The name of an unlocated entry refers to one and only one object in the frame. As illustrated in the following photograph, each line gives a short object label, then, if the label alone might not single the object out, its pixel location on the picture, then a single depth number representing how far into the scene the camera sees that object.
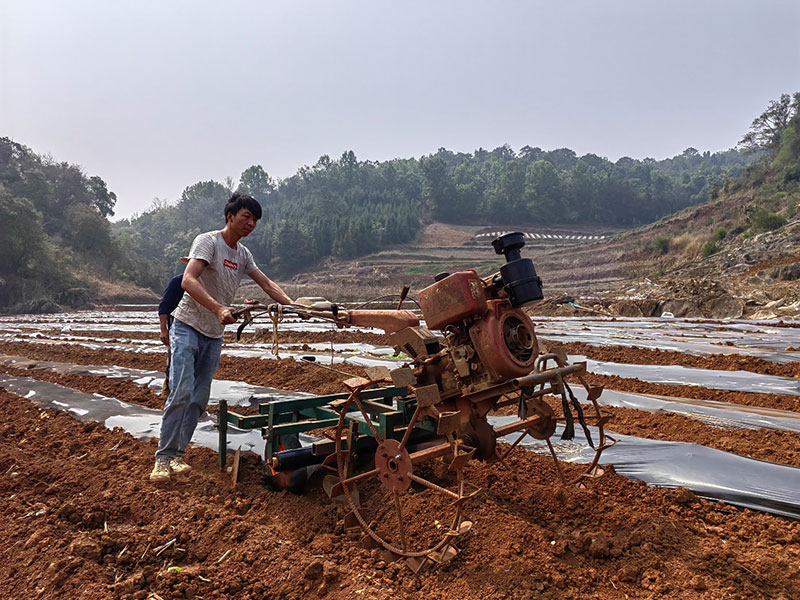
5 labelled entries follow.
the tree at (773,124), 57.11
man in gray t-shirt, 3.45
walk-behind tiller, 2.41
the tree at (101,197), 58.84
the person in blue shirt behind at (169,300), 4.50
